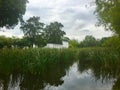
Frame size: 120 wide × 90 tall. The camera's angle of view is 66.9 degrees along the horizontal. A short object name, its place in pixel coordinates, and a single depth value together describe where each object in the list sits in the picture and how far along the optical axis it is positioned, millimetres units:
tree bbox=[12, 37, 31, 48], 16291
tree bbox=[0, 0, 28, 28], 10469
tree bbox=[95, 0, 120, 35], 6078
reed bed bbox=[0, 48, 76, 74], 4108
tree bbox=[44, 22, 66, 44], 25853
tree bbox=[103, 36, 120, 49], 6794
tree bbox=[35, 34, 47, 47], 20551
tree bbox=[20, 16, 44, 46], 22593
